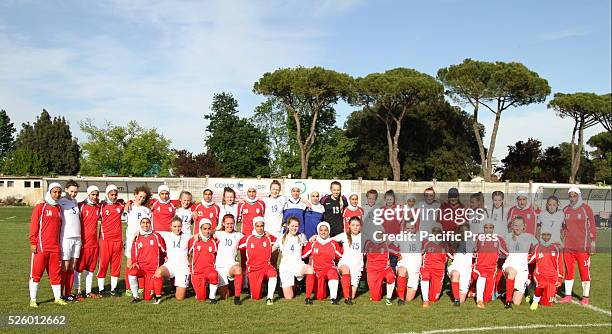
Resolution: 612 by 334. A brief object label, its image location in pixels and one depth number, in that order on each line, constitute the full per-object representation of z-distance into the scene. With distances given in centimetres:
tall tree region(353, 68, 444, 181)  4006
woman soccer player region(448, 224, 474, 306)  823
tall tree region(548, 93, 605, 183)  4019
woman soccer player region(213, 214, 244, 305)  831
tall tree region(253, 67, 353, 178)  4050
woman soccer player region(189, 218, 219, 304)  818
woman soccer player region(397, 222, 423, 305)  827
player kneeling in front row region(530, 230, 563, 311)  825
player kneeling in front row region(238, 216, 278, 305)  827
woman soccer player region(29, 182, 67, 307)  748
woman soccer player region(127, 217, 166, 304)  807
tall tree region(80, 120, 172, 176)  5131
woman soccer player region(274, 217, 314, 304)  837
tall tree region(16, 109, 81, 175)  5872
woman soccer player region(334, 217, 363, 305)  825
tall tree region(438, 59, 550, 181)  3834
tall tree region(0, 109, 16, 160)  6619
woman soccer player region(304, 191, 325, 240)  922
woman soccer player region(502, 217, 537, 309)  816
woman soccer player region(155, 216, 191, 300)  823
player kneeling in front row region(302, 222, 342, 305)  823
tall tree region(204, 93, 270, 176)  5044
